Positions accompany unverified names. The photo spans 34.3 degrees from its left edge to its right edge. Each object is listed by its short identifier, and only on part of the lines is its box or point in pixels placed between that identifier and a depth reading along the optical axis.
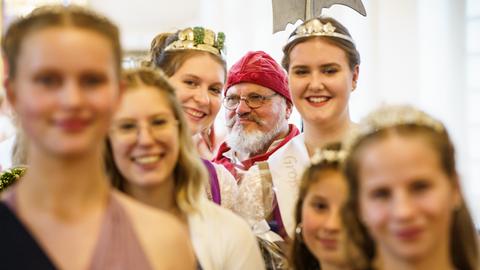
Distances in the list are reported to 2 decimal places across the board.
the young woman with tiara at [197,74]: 2.82
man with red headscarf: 3.22
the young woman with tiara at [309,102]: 2.74
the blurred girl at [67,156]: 1.54
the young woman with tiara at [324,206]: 2.10
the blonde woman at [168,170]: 2.19
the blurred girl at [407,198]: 1.68
